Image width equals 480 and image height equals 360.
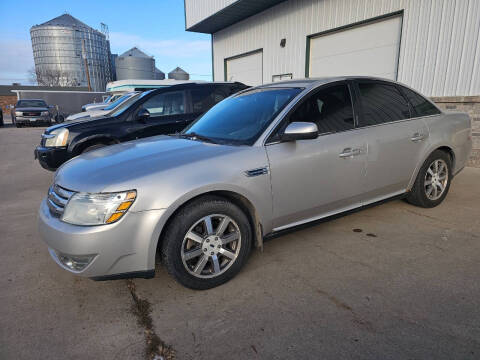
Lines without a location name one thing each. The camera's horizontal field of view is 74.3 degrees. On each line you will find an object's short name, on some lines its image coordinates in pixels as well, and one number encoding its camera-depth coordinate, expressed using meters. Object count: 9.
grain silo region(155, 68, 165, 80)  62.55
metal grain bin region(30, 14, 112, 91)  61.19
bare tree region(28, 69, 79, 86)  64.94
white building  6.76
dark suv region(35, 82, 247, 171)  5.44
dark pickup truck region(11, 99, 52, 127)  19.89
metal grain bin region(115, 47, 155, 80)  57.91
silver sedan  2.21
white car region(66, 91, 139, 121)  8.97
